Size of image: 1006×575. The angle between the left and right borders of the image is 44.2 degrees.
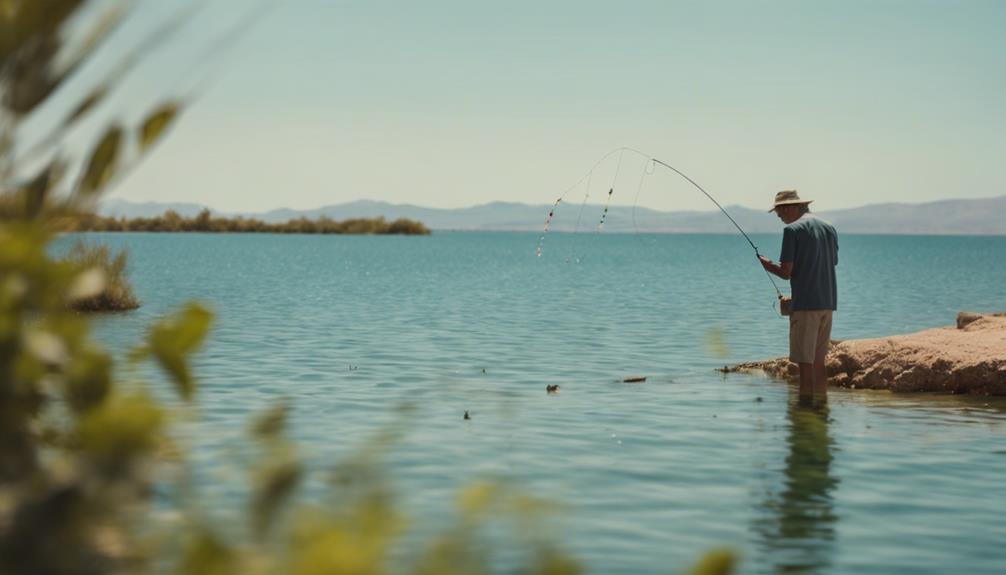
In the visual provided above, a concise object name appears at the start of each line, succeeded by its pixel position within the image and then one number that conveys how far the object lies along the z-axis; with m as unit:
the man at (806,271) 12.30
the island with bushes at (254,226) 140.00
